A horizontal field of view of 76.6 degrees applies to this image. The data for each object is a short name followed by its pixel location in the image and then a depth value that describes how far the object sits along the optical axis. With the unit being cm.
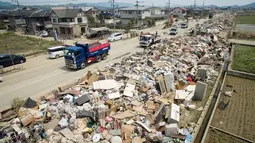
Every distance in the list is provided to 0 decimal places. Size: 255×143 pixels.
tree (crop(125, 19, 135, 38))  3930
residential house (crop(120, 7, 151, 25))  5659
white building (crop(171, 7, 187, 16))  8831
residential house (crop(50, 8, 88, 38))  3519
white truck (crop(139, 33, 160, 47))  2446
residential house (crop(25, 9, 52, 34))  4182
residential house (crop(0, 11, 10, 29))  5503
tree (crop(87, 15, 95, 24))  5240
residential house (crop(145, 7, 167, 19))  6833
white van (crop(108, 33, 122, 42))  3022
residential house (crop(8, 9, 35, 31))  4875
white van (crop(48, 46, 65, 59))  2072
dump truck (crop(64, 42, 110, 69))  1588
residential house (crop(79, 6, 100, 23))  6171
